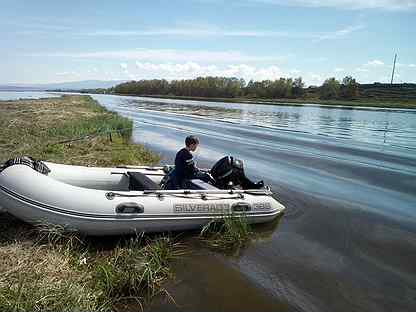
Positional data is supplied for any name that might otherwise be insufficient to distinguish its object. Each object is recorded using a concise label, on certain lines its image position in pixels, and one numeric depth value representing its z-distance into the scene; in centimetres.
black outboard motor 767
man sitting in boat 683
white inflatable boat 524
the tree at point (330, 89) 7959
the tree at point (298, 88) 8419
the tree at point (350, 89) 7669
